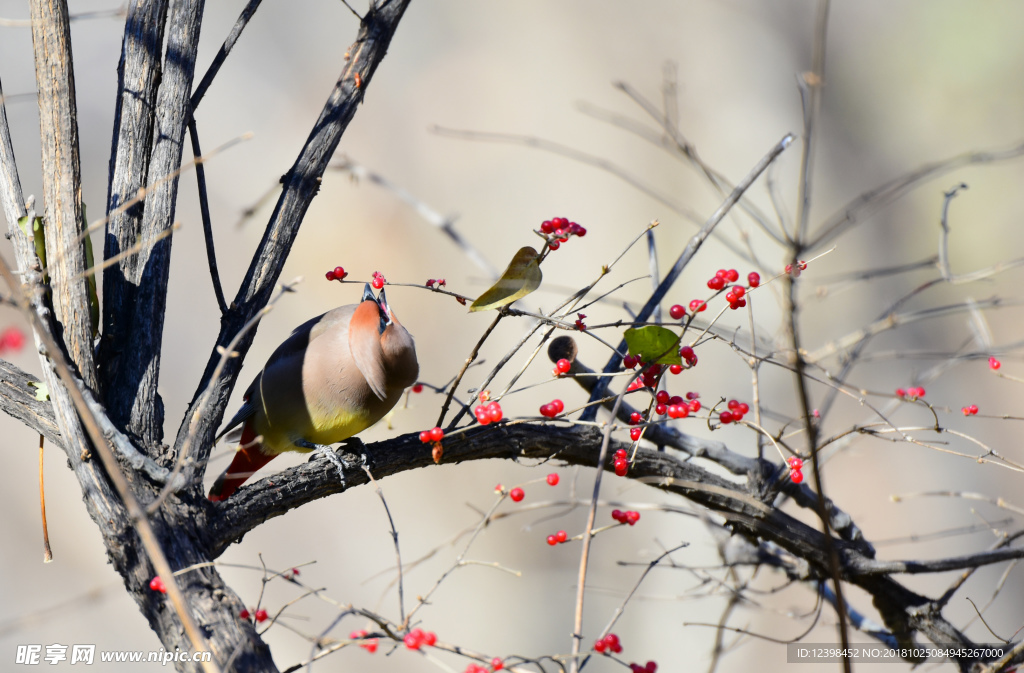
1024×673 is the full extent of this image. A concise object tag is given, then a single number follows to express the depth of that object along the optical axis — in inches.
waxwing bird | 303.6
